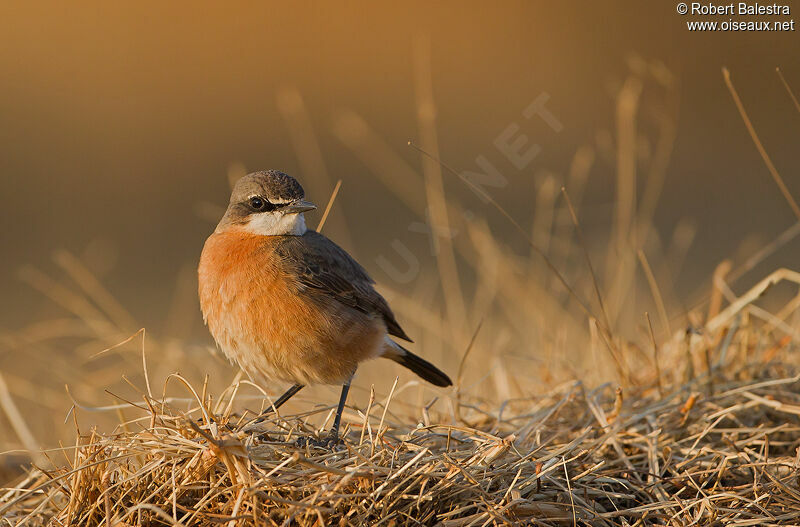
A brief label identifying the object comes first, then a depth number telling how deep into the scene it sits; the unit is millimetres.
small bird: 9750
